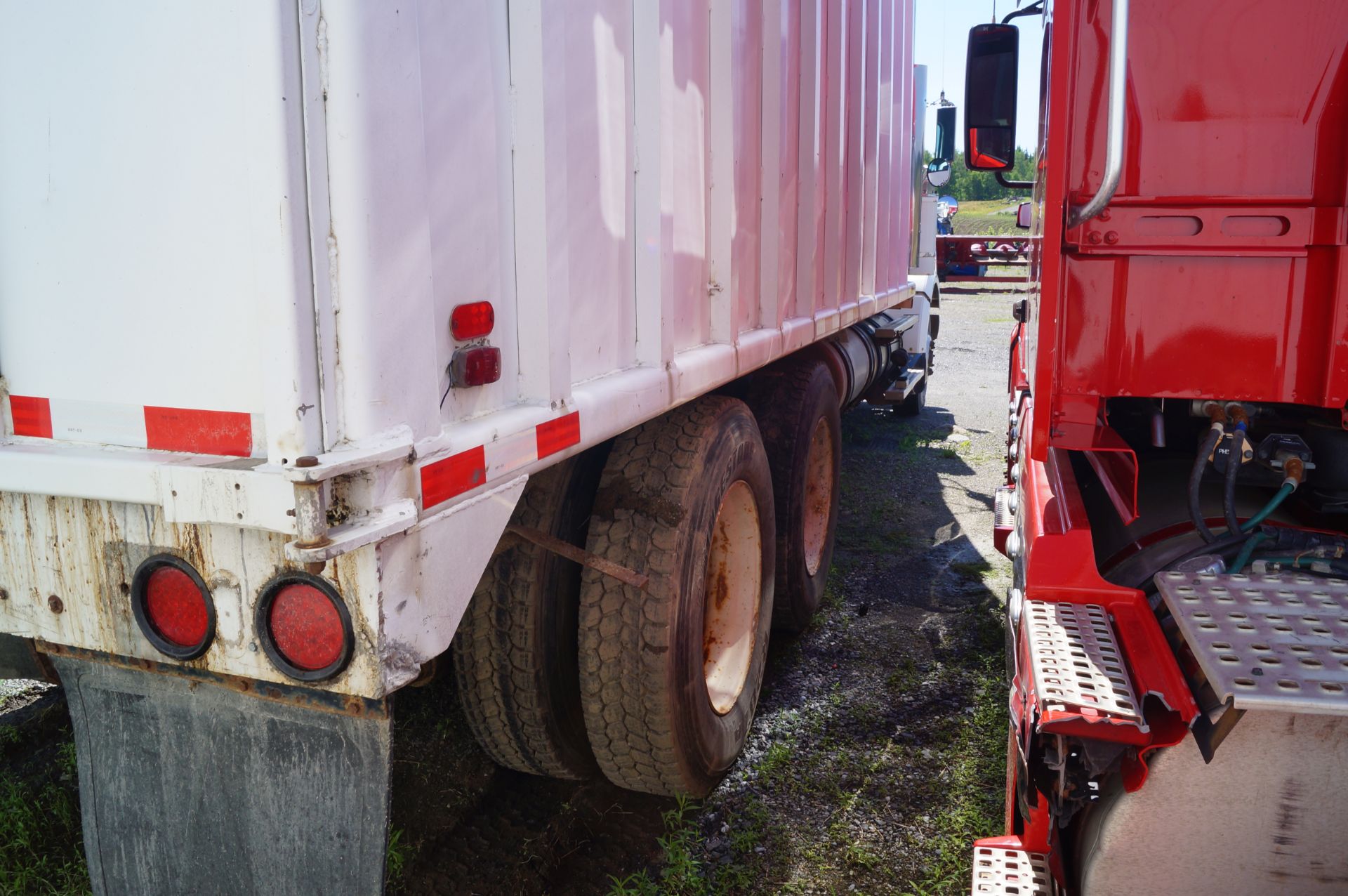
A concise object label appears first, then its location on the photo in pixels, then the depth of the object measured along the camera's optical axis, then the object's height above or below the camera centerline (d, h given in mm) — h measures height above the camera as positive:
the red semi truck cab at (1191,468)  1853 -586
